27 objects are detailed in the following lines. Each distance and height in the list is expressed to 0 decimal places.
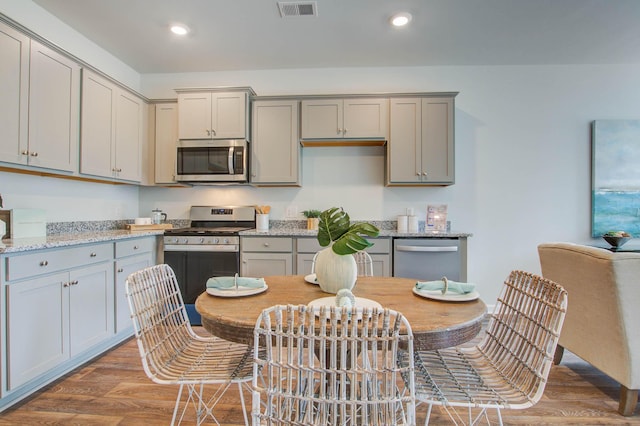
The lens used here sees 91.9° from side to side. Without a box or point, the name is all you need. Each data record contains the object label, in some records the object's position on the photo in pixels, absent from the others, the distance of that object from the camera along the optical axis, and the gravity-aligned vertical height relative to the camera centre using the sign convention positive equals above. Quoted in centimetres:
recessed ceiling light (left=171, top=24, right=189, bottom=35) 273 +162
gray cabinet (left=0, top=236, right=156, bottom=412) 175 -68
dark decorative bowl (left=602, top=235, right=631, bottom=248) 311 -25
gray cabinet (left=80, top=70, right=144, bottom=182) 262 +75
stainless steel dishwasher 290 -43
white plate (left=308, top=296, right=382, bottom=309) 122 -36
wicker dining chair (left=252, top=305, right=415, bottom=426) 78 -41
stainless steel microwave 320 +52
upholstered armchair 164 -54
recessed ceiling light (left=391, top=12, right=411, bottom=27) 255 +163
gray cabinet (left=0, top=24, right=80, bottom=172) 200 +74
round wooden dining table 106 -38
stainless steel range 303 -46
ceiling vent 243 +164
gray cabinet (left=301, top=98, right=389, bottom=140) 321 +98
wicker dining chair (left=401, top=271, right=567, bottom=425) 112 -63
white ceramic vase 138 -26
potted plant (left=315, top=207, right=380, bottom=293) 138 -21
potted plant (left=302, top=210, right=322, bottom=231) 339 -8
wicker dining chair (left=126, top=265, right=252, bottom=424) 128 -64
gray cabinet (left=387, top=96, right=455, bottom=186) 316 +75
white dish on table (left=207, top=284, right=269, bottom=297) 136 -36
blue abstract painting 336 +43
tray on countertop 304 -18
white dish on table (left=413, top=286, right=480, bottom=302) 131 -36
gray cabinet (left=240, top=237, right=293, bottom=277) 302 -43
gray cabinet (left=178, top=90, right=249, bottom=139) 322 +101
